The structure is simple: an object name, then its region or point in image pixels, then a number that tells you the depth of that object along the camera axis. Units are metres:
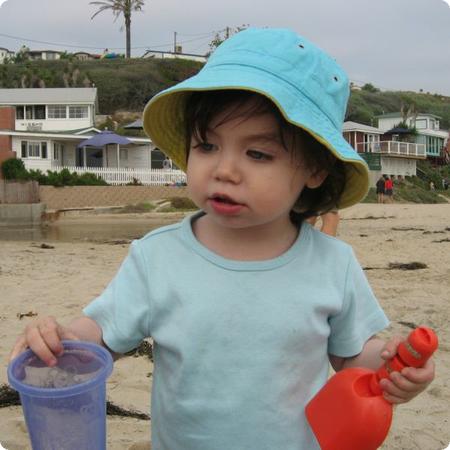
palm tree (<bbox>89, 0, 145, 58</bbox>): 49.94
